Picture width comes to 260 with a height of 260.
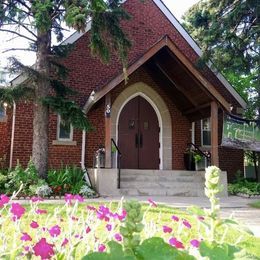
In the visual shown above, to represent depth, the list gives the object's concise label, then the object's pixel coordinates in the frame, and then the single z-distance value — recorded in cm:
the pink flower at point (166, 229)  237
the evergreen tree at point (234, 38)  1534
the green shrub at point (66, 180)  1078
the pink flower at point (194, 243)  201
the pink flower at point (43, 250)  154
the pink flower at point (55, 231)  221
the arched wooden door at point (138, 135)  1499
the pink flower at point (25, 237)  204
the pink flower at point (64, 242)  222
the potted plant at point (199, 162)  1451
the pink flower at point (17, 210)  213
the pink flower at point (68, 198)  273
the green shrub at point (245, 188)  1316
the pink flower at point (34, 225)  223
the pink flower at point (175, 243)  195
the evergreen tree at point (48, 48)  986
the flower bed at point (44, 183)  1016
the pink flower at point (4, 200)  233
